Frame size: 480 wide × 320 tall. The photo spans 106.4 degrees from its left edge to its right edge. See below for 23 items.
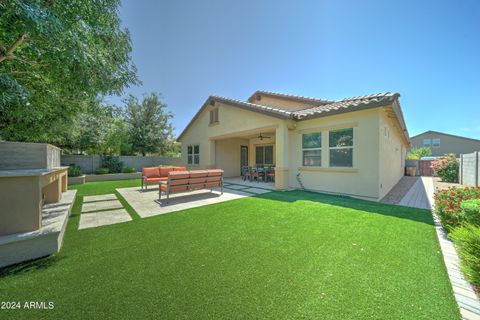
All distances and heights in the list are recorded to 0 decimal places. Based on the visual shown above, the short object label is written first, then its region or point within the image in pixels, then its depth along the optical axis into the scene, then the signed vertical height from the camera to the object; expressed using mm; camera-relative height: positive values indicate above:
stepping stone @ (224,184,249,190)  9716 -1630
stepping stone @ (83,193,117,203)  7213 -1673
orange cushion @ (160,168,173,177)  9906 -767
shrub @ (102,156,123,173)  15728 -567
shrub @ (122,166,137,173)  15371 -1060
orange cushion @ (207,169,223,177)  7723 -661
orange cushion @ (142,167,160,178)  9328 -781
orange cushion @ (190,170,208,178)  7086 -651
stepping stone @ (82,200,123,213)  5930 -1669
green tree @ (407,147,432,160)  29391 +1021
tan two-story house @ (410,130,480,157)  28609 +2605
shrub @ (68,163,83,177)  11994 -964
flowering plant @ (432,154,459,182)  12586 -740
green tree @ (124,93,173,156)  20453 +4102
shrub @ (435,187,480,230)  3838 -1042
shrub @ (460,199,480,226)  2977 -901
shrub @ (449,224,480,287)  2107 -1173
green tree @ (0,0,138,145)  2945 +2173
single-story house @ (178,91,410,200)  6941 +929
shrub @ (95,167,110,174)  14008 -1046
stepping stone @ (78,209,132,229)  4504 -1670
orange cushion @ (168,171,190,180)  6527 -656
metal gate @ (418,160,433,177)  18722 -1060
